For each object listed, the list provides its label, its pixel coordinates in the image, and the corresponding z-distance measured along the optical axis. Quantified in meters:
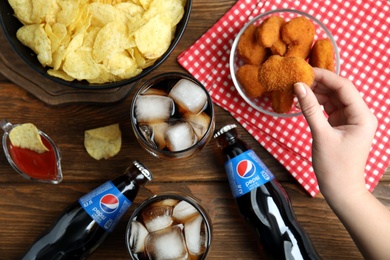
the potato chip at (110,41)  1.16
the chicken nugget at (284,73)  1.13
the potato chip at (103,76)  1.18
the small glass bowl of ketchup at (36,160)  1.30
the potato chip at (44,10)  1.15
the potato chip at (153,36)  1.14
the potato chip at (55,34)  1.16
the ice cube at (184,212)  1.16
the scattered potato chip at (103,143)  1.29
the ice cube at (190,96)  1.17
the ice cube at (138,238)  1.14
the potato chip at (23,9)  1.16
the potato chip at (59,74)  1.19
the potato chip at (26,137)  1.28
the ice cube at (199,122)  1.17
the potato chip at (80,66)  1.17
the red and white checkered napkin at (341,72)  1.28
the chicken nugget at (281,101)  1.22
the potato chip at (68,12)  1.14
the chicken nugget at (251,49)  1.24
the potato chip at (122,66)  1.17
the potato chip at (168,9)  1.17
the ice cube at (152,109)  1.17
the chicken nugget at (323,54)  1.22
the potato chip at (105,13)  1.16
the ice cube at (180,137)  1.16
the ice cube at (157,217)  1.14
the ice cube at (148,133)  1.17
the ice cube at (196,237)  1.14
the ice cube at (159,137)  1.17
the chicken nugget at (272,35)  1.20
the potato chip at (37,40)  1.15
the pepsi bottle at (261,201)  1.20
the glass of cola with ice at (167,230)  1.13
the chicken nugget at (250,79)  1.24
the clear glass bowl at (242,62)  1.27
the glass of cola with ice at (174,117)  1.16
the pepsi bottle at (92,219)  1.19
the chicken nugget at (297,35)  1.21
